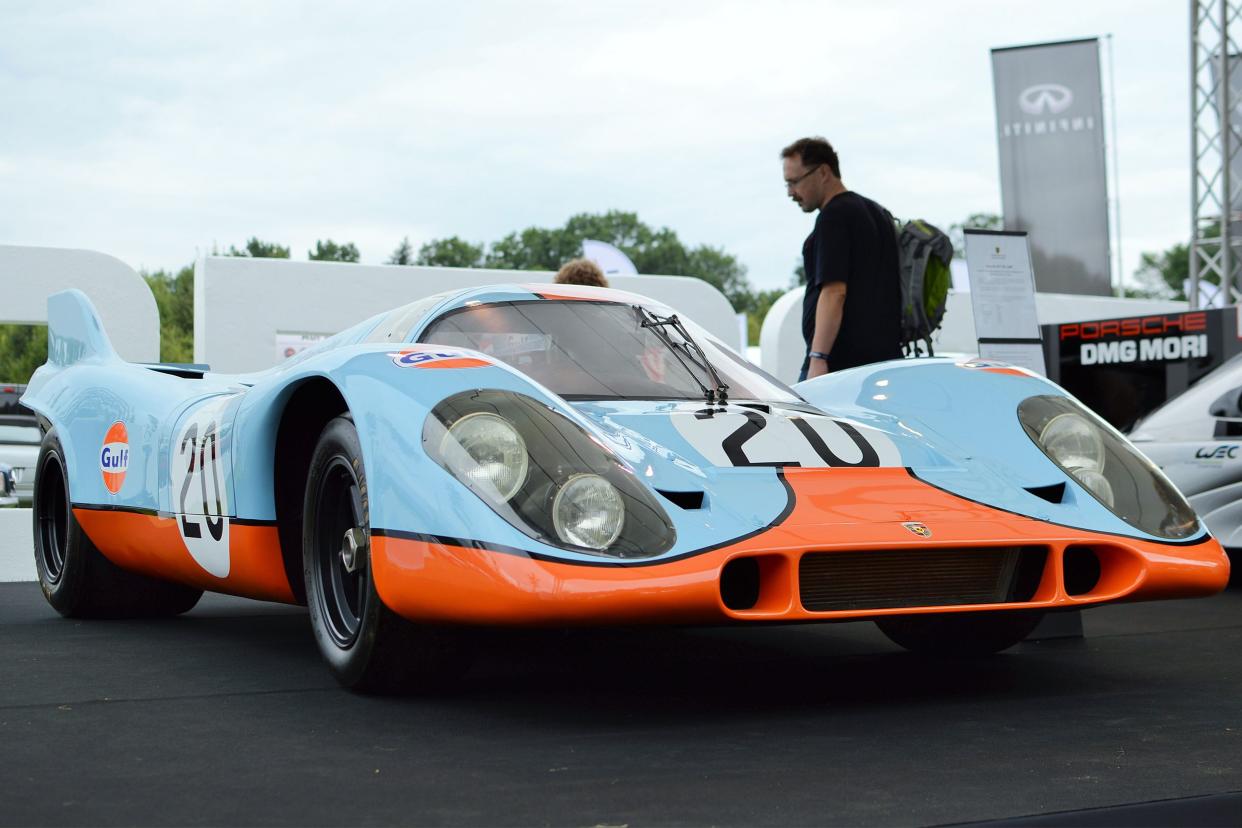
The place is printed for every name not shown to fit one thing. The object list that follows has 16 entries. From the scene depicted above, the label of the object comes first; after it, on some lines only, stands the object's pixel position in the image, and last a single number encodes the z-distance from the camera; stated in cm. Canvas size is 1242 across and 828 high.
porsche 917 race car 278
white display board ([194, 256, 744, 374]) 1034
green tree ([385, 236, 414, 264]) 8881
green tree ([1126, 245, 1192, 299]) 8175
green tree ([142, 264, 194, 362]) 4581
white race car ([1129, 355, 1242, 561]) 584
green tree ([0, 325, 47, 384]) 2503
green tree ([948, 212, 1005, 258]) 8625
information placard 640
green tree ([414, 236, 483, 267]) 8044
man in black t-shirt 507
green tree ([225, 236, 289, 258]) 5706
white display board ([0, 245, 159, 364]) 900
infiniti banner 1808
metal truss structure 1444
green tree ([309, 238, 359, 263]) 7156
